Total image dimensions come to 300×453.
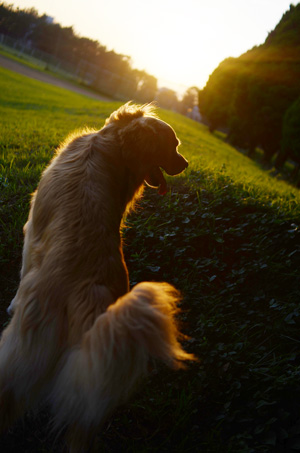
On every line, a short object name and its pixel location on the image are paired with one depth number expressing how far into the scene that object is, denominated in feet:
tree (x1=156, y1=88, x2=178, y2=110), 171.43
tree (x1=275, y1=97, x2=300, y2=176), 68.59
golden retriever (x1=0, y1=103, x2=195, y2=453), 5.12
